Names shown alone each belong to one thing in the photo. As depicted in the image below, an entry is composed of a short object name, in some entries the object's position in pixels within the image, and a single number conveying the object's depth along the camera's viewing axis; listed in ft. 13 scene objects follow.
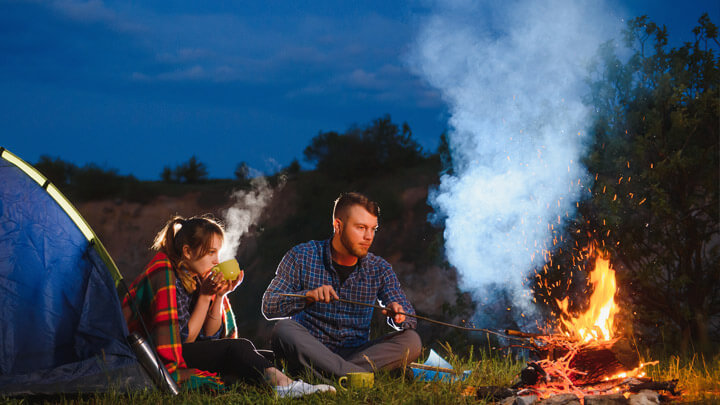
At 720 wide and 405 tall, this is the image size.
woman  14.06
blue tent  13.84
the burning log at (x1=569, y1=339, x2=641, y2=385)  14.12
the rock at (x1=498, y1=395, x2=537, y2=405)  13.17
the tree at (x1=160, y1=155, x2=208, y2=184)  94.58
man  15.62
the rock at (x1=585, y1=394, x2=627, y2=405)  13.01
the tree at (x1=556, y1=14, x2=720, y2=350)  21.84
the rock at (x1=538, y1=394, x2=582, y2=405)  13.12
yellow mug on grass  14.35
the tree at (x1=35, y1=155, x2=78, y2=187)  85.49
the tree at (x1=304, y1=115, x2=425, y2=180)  66.90
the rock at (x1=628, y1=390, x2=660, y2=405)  13.26
